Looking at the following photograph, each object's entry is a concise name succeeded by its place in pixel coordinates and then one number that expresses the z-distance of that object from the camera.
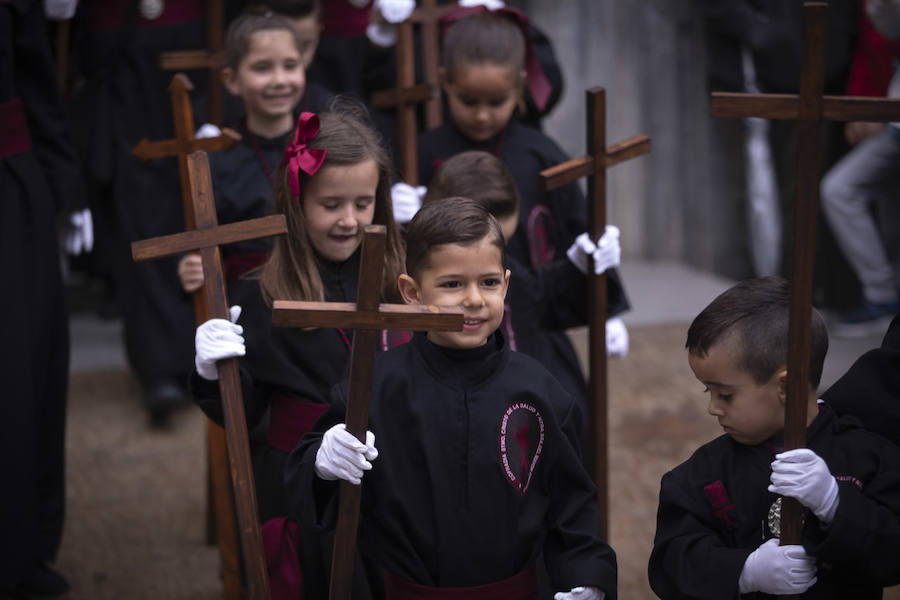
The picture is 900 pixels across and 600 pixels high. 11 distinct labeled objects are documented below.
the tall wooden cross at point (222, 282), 2.58
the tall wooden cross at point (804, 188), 2.13
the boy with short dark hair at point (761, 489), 2.13
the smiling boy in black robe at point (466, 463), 2.36
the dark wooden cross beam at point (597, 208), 3.16
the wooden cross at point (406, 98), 3.88
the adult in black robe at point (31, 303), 3.62
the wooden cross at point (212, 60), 4.12
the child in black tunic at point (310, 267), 2.88
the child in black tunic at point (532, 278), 3.24
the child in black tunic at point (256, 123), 3.63
